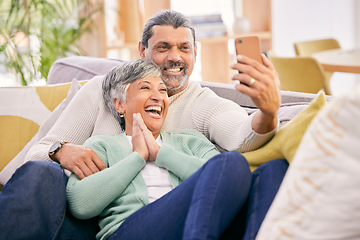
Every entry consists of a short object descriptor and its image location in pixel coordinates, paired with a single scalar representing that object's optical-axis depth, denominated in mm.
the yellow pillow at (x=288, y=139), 1341
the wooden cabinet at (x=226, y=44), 4559
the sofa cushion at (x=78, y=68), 2307
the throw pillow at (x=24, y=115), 1951
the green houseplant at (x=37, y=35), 3422
